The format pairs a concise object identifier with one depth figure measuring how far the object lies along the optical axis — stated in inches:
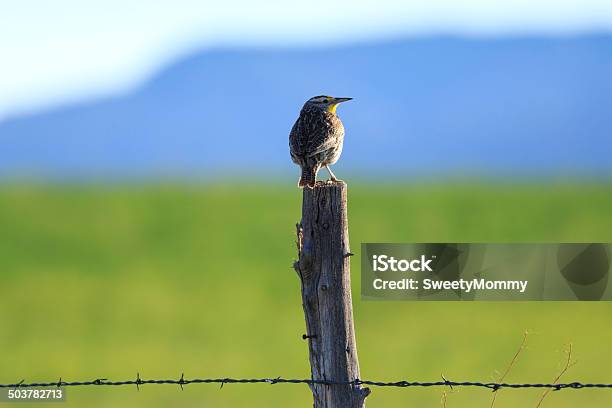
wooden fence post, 492.1
